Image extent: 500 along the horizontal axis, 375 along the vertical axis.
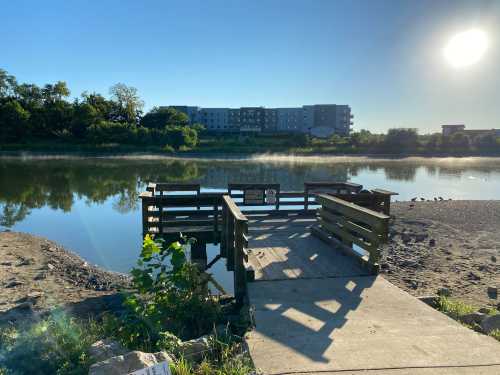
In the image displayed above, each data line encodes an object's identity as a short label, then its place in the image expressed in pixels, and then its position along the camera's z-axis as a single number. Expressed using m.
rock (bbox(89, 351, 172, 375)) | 3.20
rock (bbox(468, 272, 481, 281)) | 8.08
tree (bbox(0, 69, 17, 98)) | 79.82
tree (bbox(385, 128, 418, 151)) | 88.19
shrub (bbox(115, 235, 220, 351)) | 4.31
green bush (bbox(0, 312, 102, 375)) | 3.71
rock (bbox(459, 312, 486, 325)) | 5.04
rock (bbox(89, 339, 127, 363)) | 3.67
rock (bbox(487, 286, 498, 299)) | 7.02
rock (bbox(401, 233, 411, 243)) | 11.24
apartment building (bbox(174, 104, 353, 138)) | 128.88
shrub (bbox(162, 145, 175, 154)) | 70.35
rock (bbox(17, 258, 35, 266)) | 9.77
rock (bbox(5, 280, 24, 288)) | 8.07
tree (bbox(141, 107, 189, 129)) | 86.69
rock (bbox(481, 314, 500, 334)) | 4.57
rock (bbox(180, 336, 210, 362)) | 3.78
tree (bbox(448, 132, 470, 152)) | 89.12
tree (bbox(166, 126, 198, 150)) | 73.69
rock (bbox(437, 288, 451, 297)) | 6.82
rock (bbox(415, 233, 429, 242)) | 11.44
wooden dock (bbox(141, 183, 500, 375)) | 3.70
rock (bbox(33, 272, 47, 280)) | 8.73
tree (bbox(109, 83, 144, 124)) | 88.06
